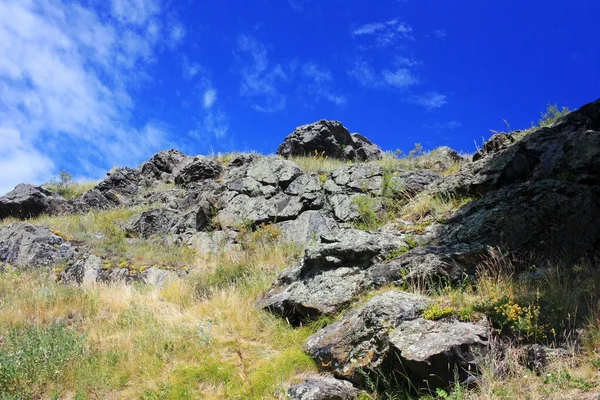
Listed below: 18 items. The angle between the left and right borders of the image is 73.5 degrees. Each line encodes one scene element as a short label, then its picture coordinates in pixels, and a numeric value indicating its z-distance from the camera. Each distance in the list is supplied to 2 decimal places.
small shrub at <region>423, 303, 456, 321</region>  4.40
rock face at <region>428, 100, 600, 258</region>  5.70
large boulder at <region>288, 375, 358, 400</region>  3.98
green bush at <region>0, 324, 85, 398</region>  4.25
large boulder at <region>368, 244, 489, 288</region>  5.37
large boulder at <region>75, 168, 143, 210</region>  17.70
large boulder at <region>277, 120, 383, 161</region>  17.83
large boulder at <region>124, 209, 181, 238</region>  12.67
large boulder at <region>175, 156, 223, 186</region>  17.28
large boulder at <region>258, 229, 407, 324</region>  5.84
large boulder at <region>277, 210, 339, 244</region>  9.94
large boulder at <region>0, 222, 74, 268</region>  10.52
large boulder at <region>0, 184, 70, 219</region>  16.42
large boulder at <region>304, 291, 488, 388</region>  3.82
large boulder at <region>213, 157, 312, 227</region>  11.10
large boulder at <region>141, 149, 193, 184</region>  20.73
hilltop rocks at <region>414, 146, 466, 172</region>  12.75
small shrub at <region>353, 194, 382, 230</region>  9.63
